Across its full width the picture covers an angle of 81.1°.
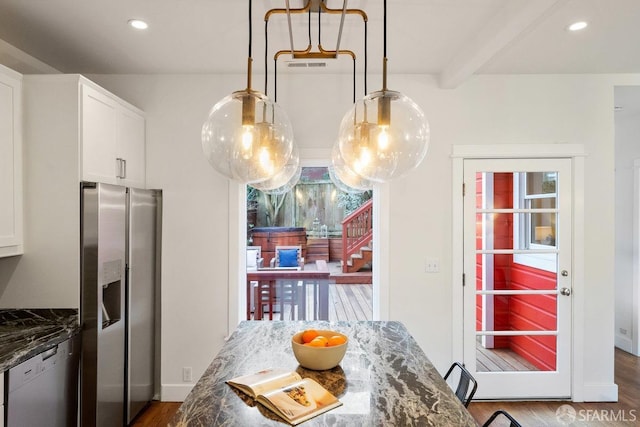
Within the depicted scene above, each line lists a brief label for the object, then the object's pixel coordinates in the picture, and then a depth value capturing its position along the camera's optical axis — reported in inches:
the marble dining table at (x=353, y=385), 48.5
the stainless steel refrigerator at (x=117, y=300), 88.8
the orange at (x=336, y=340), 65.0
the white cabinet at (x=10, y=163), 83.4
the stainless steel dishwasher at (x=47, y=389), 68.9
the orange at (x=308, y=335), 67.1
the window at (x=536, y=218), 122.0
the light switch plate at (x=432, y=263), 122.0
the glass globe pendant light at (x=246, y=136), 47.9
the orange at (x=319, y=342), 63.7
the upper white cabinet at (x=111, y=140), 92.1
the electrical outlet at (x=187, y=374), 120.7
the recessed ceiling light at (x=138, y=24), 87.7
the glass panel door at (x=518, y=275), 120.8
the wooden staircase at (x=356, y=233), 246.2
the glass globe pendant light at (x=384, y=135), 48.4
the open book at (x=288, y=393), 49.0
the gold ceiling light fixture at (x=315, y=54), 57.0
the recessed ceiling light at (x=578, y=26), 87.9
